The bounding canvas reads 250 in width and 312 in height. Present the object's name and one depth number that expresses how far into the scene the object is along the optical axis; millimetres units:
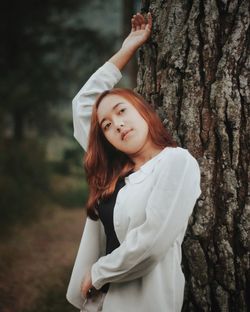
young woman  2156
